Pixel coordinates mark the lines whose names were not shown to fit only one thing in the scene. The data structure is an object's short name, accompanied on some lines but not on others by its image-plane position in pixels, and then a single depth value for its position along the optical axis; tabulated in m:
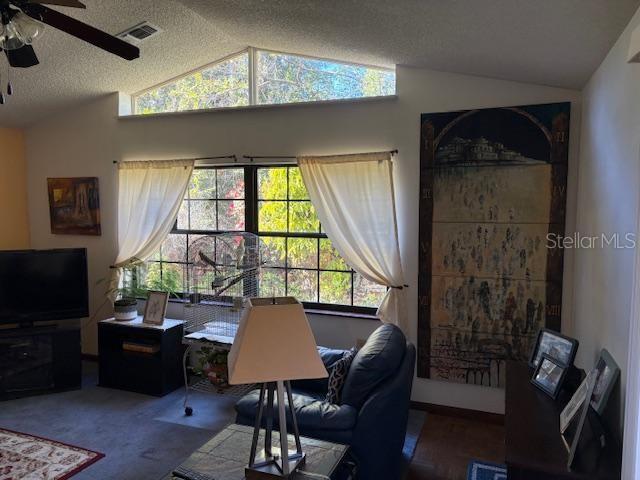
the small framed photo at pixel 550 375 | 2.11
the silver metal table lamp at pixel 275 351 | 1.53
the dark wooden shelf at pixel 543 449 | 1.54
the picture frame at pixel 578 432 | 1.55
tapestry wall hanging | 3.12
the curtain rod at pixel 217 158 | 4.03
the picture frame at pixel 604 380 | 1.67
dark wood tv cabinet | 3.79
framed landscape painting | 4.55
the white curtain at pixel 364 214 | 3.52
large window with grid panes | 3.86
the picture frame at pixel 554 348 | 2.15
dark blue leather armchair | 2.32
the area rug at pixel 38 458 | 2.67
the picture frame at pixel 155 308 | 3.94
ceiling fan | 1.80
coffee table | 1.79
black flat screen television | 3.90
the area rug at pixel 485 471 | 2.68
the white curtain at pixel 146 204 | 4.18
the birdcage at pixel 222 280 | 3.50
